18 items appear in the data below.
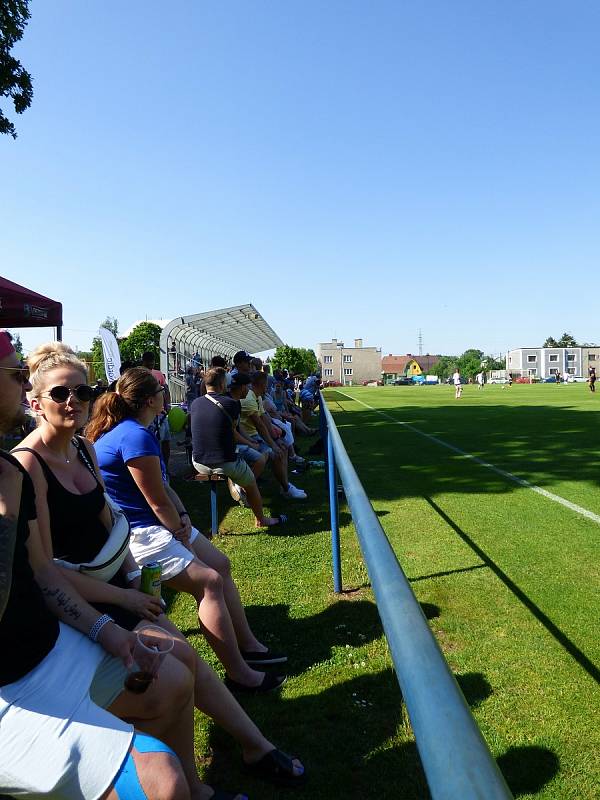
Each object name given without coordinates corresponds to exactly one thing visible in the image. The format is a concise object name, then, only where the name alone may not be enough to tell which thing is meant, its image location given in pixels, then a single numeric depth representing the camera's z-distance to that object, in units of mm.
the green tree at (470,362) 158375
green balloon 9156
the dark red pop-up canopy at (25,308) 10055
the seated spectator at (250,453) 7289
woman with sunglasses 2355
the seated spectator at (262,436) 7871
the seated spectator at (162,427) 8578
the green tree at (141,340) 81375
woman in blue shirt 3256
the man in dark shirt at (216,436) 6020
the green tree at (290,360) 87069
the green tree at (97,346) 87838
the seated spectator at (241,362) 8719
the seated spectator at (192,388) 12859
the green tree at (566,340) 164375
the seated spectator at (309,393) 18125
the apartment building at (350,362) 149750
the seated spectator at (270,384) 12755
